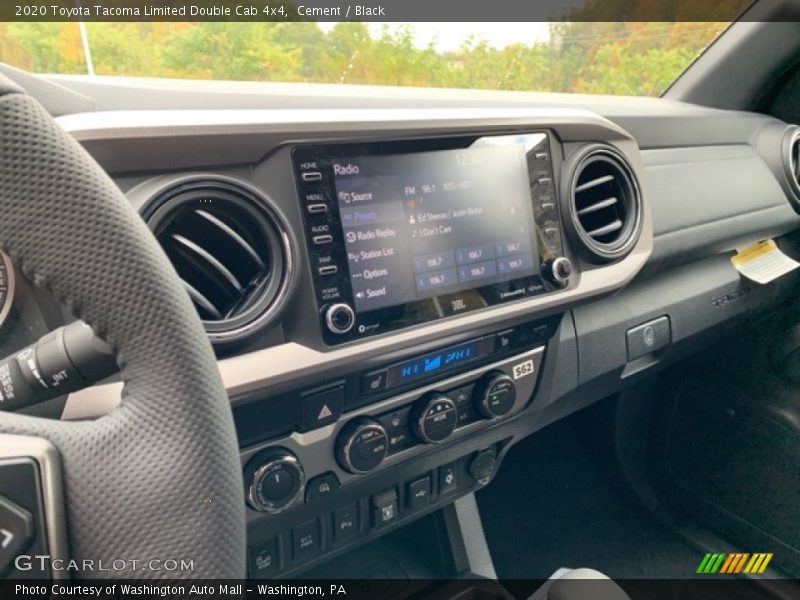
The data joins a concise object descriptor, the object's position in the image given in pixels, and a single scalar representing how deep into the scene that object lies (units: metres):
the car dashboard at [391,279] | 0.79
